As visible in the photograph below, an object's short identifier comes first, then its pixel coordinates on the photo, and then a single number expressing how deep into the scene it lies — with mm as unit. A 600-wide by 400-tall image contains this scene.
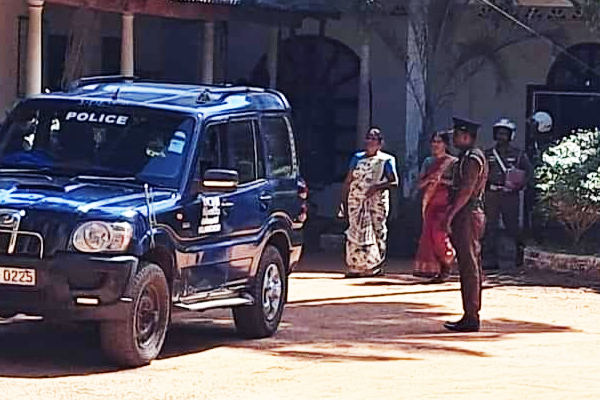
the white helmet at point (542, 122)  22641
